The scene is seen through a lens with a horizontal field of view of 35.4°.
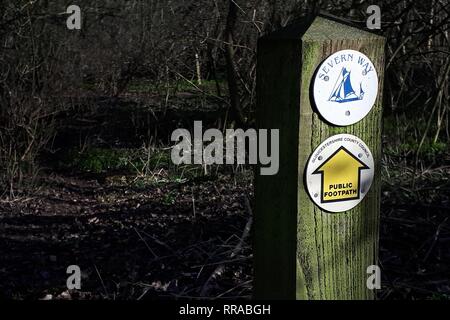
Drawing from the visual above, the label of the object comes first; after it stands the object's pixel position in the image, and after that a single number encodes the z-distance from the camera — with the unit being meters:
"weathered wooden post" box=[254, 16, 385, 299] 2.15
